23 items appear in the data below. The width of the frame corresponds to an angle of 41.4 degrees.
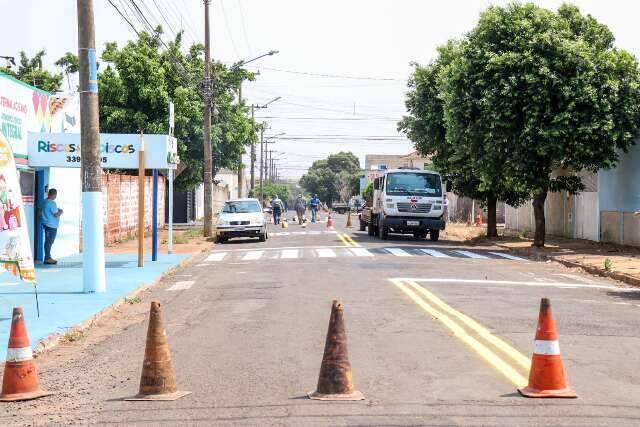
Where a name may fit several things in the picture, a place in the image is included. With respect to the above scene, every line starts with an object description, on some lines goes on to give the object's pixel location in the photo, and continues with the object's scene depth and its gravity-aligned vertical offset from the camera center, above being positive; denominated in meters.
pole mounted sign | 18.80 +1.09
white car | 31.31 -0.89
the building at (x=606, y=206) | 26.03 -0.33
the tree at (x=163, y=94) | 36.66 +4.65
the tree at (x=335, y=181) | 140.19 +2.82
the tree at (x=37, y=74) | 49.01 +7.57
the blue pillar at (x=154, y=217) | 20.57 -0.45
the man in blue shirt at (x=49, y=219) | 19.30 -0.46
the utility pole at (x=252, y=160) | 75.02 +3.40
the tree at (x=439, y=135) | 31.78 +2.44
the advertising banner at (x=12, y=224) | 10.30 -0.31
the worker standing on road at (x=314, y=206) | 53.28 -0.51
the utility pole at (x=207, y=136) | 33.41 +2.45
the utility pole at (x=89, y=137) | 13.82 +1.01
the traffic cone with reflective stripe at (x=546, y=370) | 6.68 -1.38
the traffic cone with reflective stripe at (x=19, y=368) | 6.99 -1.40
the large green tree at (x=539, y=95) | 23.95 +2.94
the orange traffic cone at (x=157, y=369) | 6.80 -1.38
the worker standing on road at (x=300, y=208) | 48.30 -0.57
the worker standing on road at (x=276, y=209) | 49.84 -0.65
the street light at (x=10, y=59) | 36.75 +6.63
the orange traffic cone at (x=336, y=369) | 6.64 -1.36
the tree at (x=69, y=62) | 43.41 +7.07
